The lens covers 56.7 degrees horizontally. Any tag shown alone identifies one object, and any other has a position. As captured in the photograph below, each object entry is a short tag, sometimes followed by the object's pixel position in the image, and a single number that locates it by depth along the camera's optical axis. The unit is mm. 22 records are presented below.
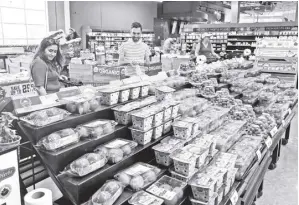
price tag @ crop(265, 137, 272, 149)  3154
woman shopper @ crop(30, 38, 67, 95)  2791
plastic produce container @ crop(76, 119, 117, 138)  1788
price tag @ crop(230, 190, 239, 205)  2187
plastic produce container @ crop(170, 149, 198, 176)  1979
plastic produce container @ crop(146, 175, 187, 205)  1782
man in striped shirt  4487
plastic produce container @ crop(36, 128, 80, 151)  1562
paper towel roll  1246
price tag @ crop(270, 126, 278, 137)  3416
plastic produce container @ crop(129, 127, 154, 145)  2029
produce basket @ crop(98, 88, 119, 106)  2066
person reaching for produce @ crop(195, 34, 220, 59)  6574
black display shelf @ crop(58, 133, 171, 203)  1547
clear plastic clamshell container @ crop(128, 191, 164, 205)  1654
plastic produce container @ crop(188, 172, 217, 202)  1908
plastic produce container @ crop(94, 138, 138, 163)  1797
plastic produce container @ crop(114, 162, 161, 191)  1768
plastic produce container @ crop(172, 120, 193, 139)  2236
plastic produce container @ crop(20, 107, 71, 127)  1598
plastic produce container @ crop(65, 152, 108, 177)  1579
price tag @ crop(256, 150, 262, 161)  2838
